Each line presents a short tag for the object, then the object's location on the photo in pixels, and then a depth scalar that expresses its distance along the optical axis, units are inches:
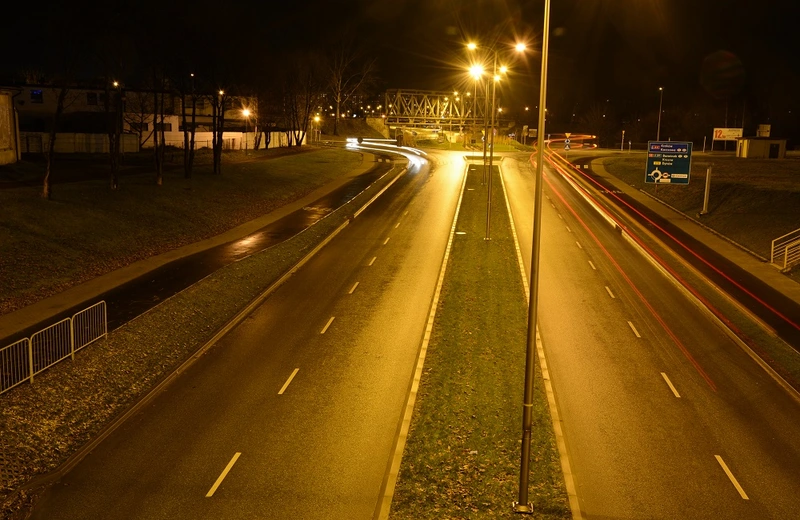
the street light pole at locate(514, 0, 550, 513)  454.1
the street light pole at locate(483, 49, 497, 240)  1354.1
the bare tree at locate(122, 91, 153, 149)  2566.4
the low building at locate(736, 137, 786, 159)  3132.4
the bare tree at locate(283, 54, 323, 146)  3572.8
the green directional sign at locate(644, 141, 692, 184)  1718.8
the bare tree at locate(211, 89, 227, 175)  2069.4
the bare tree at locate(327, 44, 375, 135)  4739.2
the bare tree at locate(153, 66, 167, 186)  1715.1
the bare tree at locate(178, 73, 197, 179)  1913.1
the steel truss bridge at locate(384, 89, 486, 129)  5703.7
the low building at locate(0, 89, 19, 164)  1793.8
